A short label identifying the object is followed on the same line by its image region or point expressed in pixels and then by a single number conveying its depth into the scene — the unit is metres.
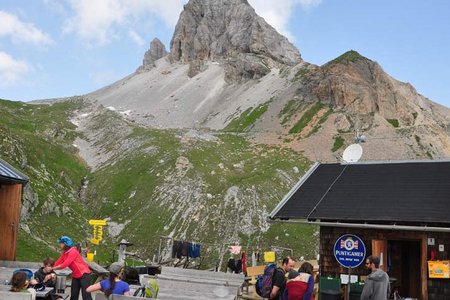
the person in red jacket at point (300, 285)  9.28
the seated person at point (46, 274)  11.62
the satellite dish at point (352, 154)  21.56
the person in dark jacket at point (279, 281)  9.92
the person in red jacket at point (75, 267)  10.45
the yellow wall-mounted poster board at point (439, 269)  15.41
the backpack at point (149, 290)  10.49
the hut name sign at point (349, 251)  14.45
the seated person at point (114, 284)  8.90
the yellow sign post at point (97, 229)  25.99
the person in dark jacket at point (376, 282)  9.76
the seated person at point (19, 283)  8.62
